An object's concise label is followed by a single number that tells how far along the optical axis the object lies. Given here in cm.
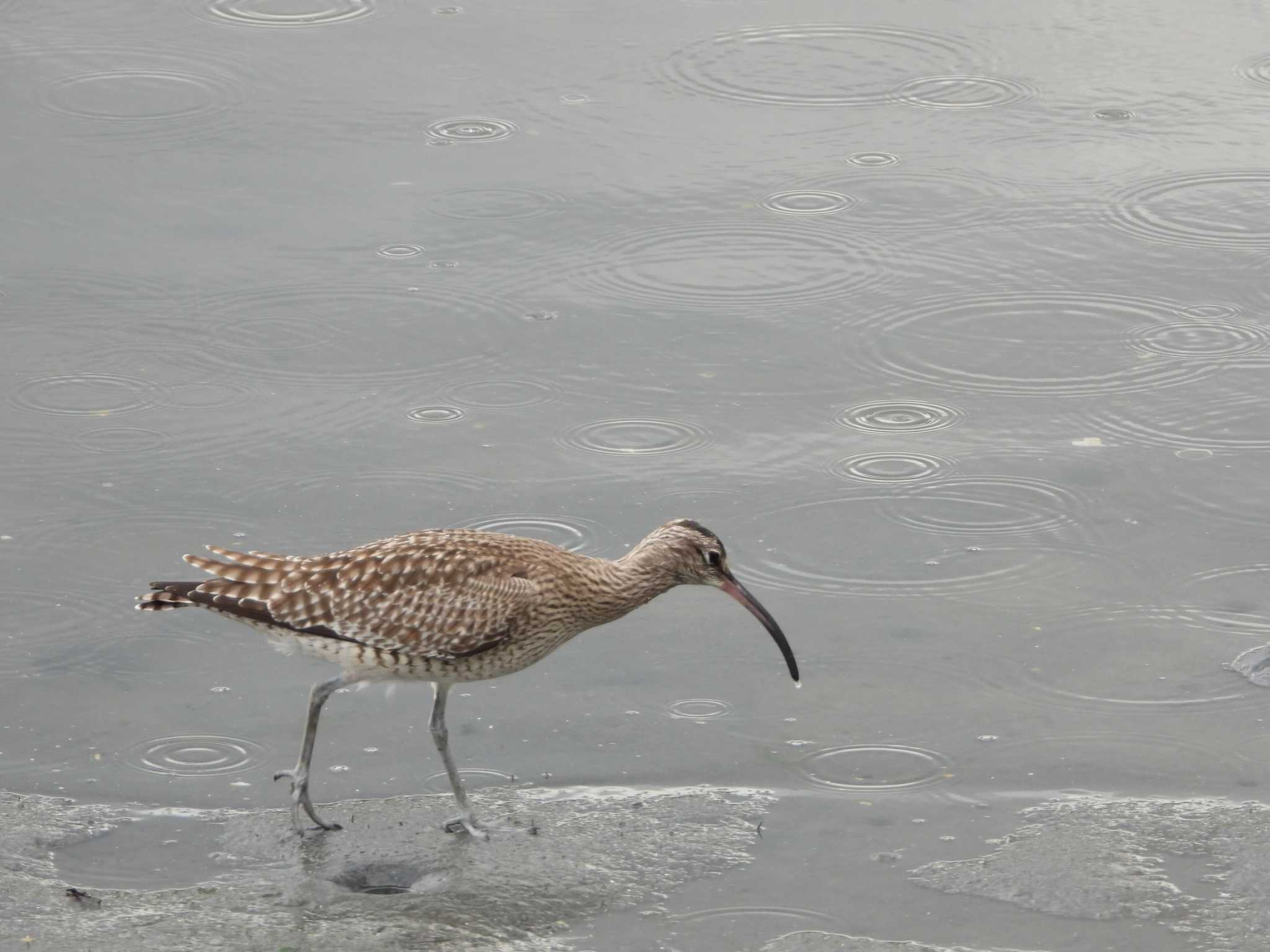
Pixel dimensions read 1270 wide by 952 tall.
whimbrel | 1434
